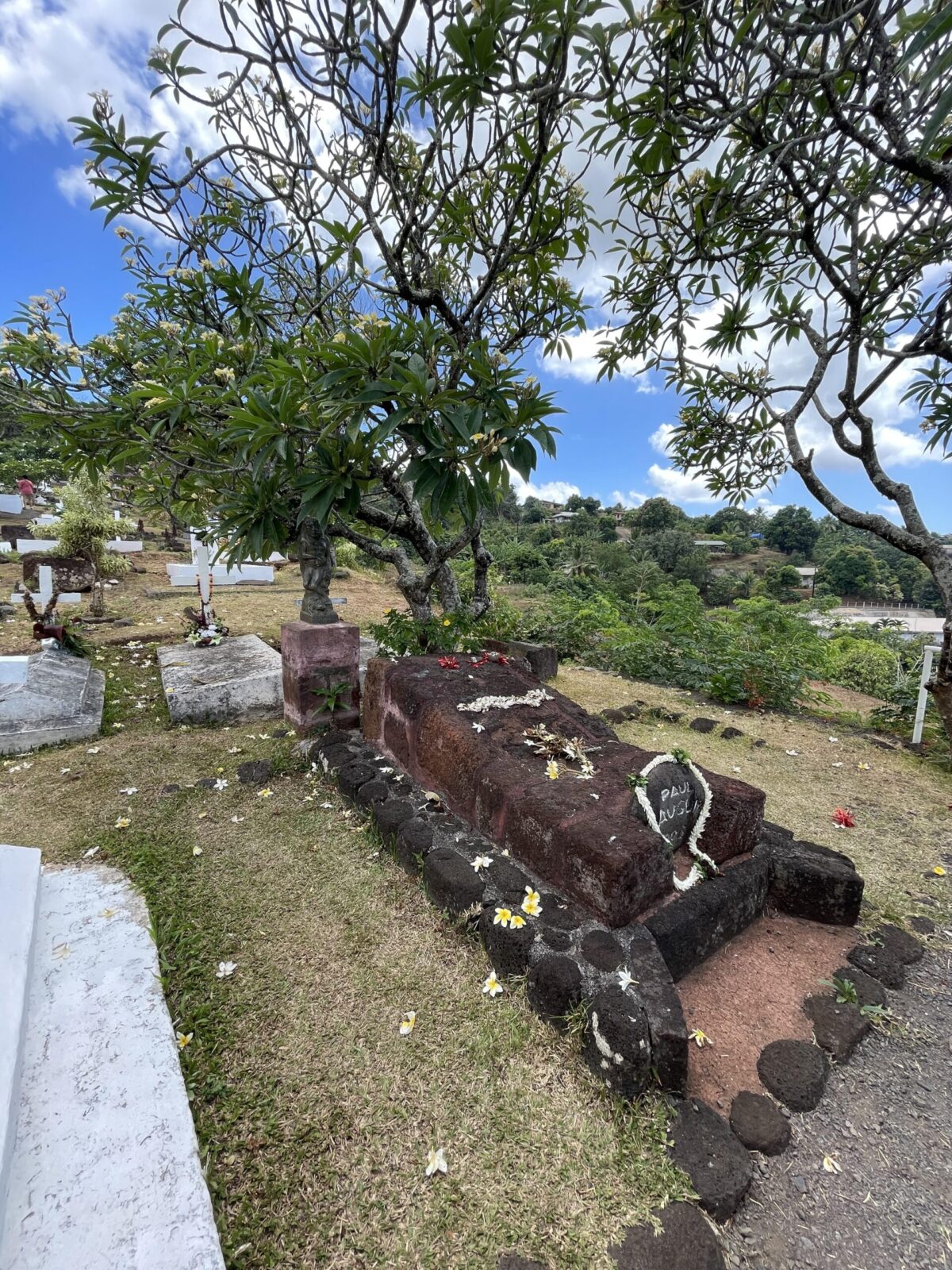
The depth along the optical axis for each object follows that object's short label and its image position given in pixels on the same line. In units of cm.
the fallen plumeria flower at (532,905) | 195
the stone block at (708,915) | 192
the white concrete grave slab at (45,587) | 528
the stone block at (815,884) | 224
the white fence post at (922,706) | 429
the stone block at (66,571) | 774
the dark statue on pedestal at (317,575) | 382
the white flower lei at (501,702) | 289
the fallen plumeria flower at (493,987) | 183
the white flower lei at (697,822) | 208
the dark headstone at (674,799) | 214
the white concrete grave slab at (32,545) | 1079
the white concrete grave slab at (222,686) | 421
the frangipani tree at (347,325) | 219
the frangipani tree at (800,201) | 220
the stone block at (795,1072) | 156
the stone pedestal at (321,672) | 380
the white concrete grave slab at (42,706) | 364
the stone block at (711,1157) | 129
